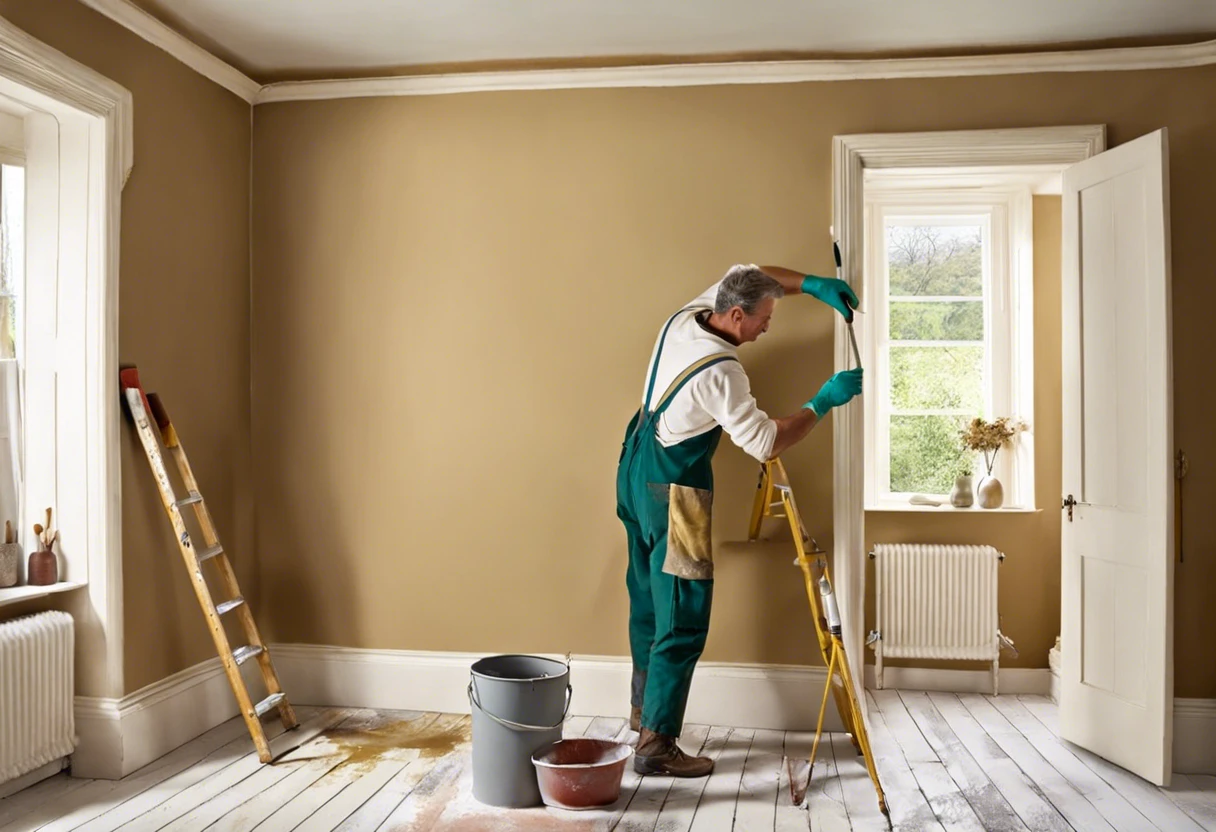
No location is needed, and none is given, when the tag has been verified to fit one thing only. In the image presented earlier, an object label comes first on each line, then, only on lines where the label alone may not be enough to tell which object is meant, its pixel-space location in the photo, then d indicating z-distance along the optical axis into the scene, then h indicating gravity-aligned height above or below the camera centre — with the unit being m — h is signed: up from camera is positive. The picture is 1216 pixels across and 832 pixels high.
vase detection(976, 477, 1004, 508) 4.89 -0.33
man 3.55 -0.07
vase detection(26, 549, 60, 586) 3.50 -0.49
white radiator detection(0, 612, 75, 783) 3.23 -0.88
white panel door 3.56 -0.13
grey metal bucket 3.31 -1.02
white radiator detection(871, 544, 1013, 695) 4.79 -0.85
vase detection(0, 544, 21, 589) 3.44 -0.47
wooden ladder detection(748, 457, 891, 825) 3.36 -0.66
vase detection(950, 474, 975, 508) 4.93 -0.32
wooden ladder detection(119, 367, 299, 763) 3.66 -0.48
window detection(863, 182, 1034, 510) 5.11 +0.51
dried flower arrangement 4.92 -0.03
